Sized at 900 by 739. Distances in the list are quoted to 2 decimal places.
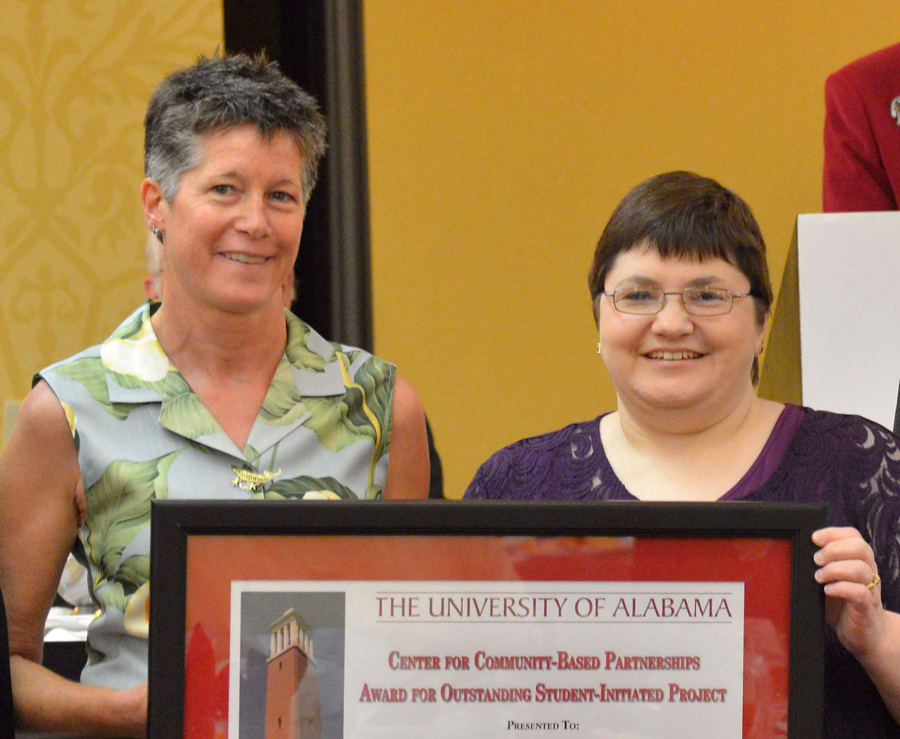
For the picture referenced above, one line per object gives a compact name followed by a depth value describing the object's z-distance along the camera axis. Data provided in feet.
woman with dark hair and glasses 8.85
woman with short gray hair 8.92
